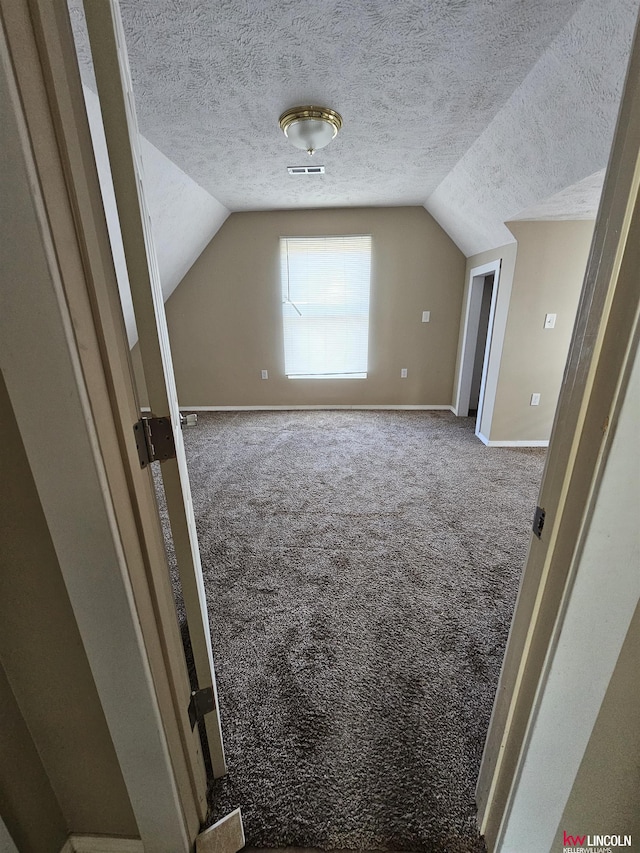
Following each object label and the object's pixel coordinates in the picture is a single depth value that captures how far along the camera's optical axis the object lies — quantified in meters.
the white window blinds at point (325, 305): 4.18
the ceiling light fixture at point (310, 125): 1.91
